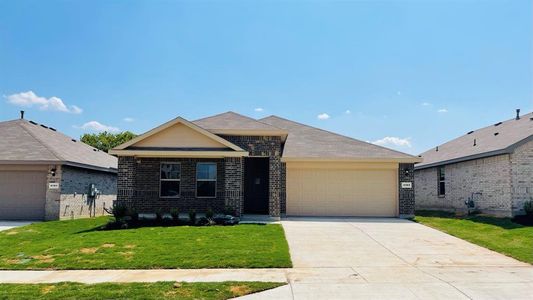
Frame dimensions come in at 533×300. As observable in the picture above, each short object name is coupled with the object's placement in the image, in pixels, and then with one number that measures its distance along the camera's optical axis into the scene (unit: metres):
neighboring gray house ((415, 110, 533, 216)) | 16.19
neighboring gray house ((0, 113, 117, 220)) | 17.25
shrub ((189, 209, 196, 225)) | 14.99
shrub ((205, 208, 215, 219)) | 15.07
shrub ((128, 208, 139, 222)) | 15.12
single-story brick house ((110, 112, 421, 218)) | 15.93
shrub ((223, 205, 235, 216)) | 15.36
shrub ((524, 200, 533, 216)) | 15.35
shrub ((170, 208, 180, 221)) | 15.14
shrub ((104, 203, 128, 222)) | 15.19
